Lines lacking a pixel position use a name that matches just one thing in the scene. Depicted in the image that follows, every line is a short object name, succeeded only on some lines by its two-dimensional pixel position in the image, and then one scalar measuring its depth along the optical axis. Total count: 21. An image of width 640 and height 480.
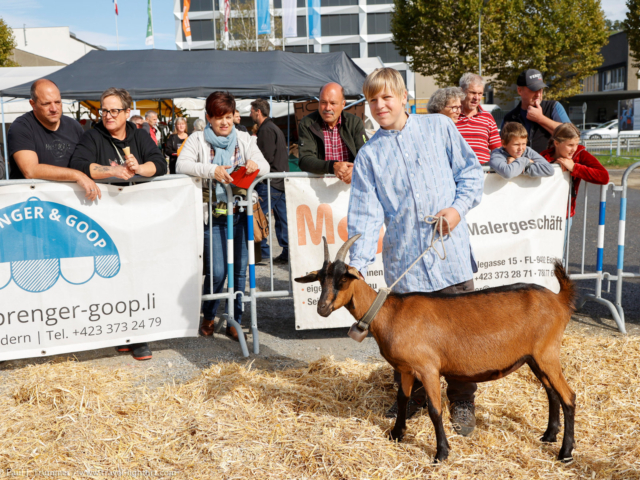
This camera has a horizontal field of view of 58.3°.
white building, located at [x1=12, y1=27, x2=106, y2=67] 58.50
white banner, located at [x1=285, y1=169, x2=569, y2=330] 5.26
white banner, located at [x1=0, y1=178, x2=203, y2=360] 4.55
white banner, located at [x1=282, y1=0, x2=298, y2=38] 31.70
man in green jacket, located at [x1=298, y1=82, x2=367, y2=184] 5.15
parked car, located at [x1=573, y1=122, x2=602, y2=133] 42.89
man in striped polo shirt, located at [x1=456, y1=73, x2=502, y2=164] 5.73
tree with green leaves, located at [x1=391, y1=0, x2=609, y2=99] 32.09
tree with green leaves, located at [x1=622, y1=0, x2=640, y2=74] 30.69
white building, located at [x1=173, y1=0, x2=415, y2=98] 66.94
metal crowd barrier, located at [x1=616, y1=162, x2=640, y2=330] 5.59
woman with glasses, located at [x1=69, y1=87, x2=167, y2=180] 4.66
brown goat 2.97
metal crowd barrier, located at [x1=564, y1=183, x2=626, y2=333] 5.55
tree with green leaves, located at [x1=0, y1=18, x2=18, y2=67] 36.23
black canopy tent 12.04
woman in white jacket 4.97
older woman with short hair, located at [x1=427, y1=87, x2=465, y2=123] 5.51
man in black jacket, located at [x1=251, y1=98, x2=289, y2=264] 8.53
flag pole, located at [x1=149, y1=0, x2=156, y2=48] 32.34
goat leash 2.95
